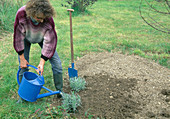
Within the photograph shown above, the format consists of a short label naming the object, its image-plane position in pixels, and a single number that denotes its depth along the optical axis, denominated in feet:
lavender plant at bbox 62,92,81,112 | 7.92
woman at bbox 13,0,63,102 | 6.93
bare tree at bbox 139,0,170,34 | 24.66
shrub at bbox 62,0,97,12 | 26.37
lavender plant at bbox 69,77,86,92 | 9.43
